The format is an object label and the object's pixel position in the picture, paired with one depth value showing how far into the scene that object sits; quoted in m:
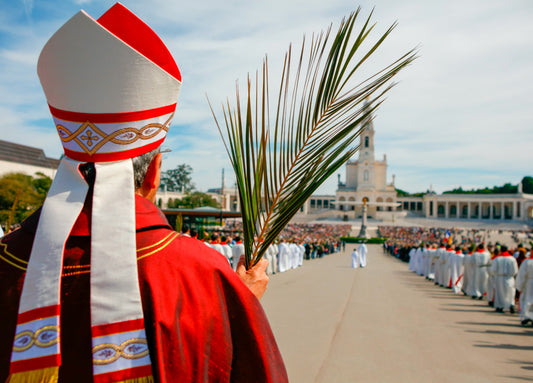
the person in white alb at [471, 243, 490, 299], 12.16
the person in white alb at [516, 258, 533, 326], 8.82
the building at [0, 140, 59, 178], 47.72
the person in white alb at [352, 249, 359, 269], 21.27
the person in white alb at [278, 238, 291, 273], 19.17
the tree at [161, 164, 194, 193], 81.50
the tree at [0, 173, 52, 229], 21.91
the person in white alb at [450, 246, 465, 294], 13.78
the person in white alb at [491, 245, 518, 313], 10.24
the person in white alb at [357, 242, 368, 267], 21.91
